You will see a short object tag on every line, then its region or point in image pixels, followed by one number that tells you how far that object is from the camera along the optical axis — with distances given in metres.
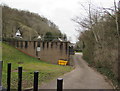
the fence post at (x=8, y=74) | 4.97
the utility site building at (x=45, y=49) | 18.27
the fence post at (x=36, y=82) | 4.14
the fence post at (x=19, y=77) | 4.80
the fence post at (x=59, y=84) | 3.03
